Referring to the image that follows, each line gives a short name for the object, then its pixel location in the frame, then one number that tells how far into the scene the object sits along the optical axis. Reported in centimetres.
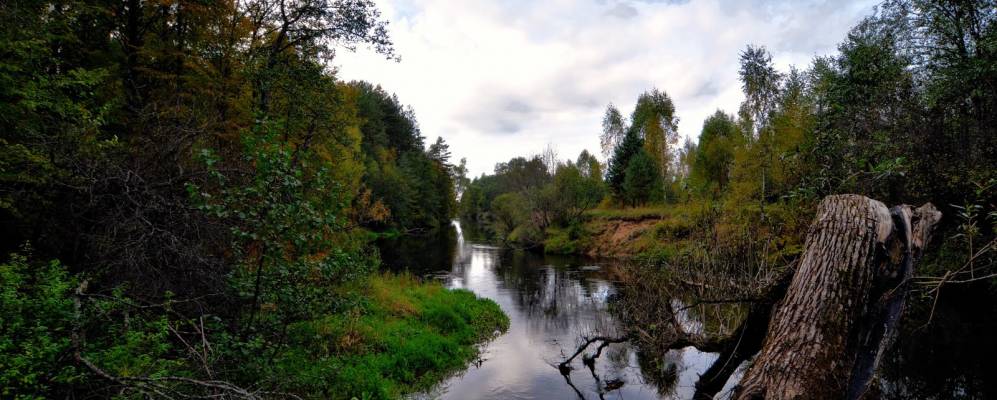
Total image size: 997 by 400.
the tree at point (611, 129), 5590
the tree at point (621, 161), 4294
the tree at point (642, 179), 3966
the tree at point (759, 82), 3141
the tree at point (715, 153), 3469
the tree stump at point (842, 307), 396
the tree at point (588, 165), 5194
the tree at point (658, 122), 4412
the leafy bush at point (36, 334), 398
